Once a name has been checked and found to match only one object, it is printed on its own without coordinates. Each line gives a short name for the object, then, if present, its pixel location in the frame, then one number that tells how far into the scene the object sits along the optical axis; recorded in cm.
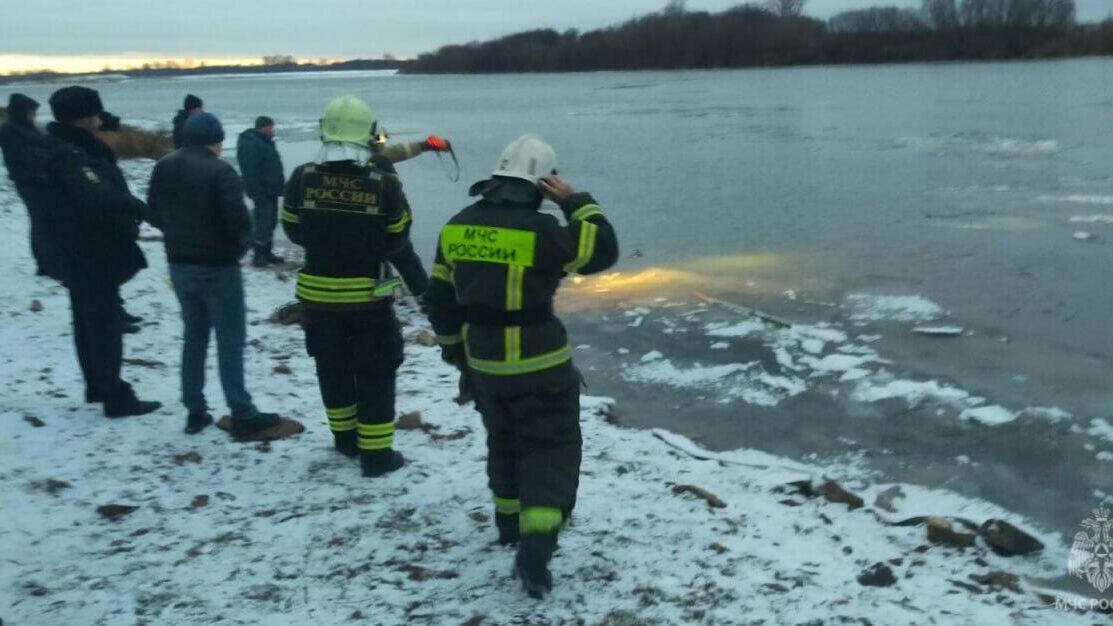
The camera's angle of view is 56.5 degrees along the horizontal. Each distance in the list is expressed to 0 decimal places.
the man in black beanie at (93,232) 557
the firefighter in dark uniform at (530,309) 399
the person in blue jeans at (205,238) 537
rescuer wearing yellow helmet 490
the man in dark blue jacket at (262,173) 1081
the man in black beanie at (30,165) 556
